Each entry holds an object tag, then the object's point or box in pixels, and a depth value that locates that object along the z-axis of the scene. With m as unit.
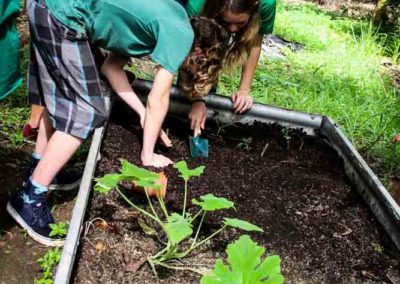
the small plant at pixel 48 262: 2.11
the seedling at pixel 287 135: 2.86
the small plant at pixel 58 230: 2.26
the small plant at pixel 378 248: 2.12
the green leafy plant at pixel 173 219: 1.69
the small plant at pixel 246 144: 2.77
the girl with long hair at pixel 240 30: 2.42
